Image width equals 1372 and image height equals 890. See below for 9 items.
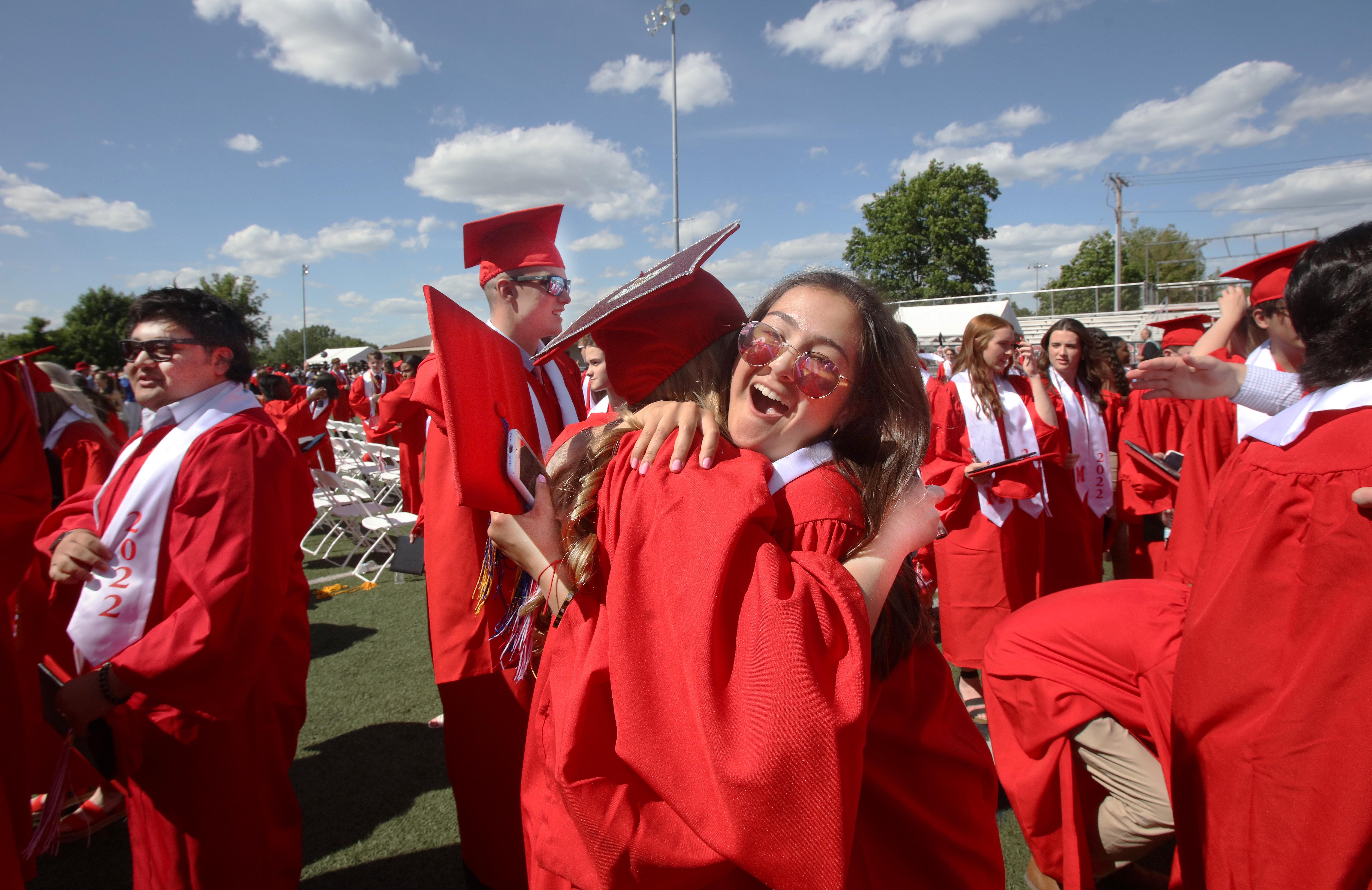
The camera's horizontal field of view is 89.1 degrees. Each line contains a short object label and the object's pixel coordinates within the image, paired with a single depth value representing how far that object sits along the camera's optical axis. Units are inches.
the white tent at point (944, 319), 933.8
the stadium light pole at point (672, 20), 756.0
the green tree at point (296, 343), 2952.8
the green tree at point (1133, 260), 2139.5
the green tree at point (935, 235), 1668.3
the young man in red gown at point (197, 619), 84.4
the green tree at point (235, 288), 1814.7
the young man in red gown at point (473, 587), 100.3
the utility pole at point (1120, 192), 1787.6
